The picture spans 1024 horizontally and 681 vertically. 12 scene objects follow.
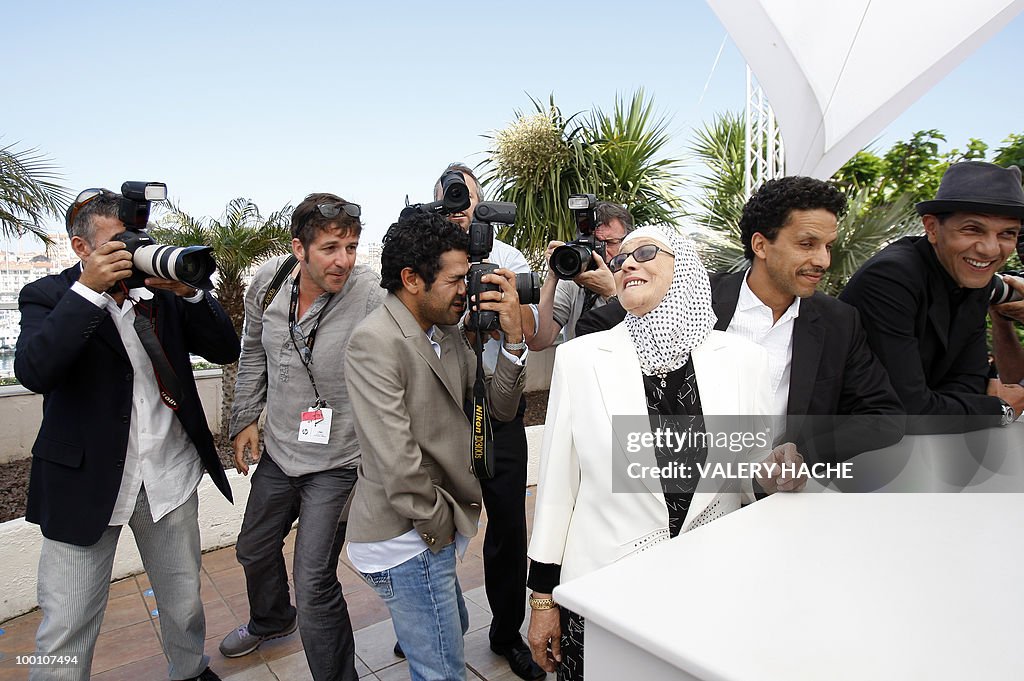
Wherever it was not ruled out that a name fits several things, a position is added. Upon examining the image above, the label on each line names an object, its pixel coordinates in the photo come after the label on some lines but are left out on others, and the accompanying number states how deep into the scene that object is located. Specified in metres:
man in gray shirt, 2.38
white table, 0.93
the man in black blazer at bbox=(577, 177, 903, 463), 1.90
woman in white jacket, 1.64
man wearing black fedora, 2.05
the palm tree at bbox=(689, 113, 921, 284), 6.06
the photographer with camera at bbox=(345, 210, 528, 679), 1.91
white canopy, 4.63
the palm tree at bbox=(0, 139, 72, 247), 4.18
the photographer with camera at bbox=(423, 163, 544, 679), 2.76
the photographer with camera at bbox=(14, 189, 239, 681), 2.14
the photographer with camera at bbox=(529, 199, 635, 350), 2.62
